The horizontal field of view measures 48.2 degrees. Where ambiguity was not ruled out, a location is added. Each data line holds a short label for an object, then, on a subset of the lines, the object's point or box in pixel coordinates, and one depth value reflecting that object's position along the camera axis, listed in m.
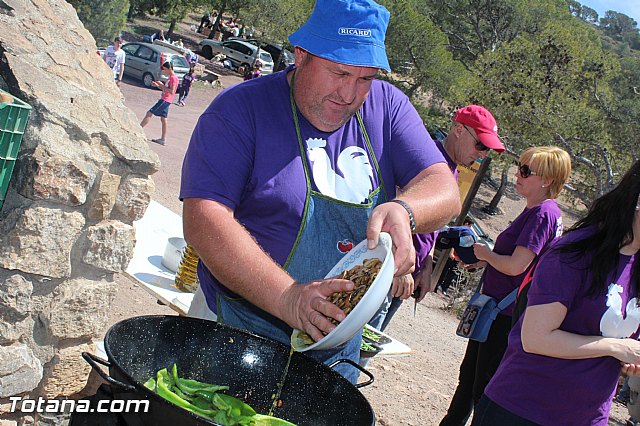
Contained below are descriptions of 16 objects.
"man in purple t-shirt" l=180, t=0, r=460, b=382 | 2.06
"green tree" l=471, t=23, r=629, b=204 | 16.58
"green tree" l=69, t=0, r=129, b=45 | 21.88
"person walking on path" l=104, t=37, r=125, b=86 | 18.78
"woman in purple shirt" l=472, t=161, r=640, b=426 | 2.67
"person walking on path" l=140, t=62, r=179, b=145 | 14.27
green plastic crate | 2.46
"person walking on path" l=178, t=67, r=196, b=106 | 22.06
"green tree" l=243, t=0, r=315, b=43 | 34.31
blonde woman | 4.00
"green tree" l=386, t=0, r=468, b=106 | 28.72
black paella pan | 1.99
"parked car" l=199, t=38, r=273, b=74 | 34.09
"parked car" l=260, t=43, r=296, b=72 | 33.20
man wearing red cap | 4.13
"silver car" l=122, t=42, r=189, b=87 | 23.30
